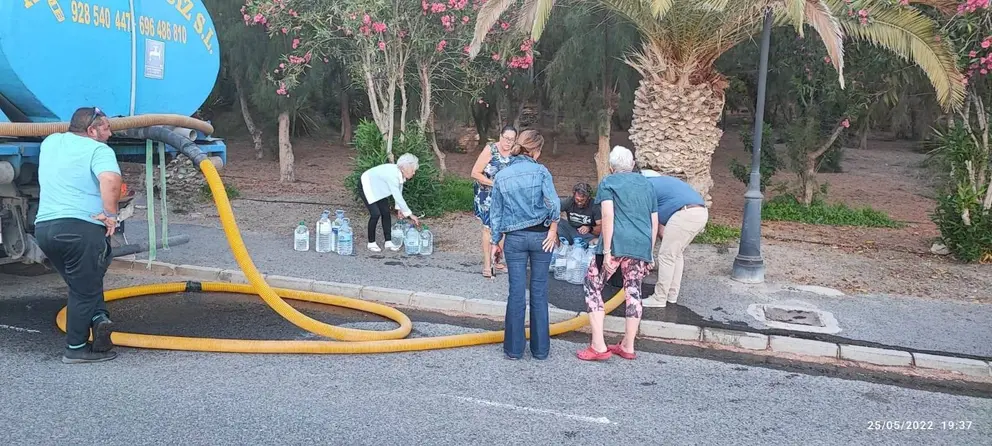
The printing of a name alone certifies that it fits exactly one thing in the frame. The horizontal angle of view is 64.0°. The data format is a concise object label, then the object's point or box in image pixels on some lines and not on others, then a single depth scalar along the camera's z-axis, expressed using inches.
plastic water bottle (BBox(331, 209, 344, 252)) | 381.1
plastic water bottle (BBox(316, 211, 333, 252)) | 382.0
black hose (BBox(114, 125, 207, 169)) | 249.9
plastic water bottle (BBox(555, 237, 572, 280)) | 339.6
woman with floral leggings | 238.2
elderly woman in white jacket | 357.7
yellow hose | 238.2
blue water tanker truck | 227.6
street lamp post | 340.2
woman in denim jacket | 231.5
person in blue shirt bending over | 289.6
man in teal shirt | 216.4
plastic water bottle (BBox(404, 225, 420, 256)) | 381.7
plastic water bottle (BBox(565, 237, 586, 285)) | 335.6
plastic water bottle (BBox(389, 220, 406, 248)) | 394.0
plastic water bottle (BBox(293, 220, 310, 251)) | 386.6
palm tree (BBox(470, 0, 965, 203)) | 345.1
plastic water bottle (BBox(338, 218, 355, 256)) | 375.6
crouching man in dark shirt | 310.3
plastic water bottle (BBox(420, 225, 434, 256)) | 384.8
